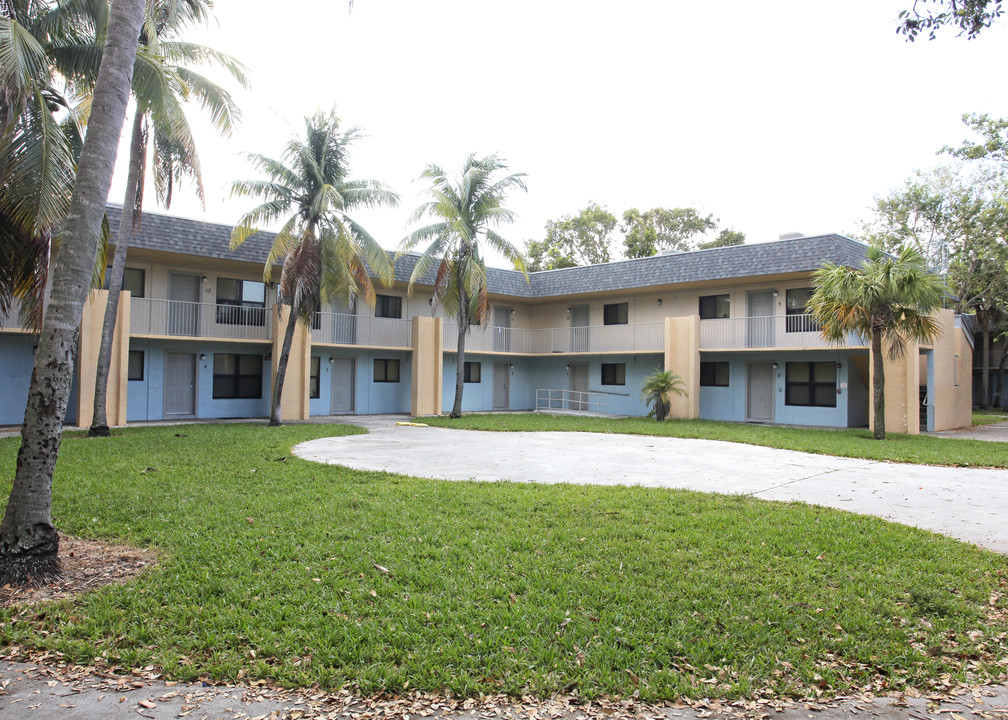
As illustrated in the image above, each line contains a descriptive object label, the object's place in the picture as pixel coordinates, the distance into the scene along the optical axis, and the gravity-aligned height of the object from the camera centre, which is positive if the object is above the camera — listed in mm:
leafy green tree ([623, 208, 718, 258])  41688 +9841
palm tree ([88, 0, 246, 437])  15164 +5661
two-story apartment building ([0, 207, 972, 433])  19609 +1148
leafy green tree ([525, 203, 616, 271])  42156 +8909
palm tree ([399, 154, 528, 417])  21609 +4885
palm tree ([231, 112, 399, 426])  18438 +4455
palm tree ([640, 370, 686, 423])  22672 -241
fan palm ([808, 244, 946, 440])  16312 +2099
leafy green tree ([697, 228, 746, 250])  40938 +8829
